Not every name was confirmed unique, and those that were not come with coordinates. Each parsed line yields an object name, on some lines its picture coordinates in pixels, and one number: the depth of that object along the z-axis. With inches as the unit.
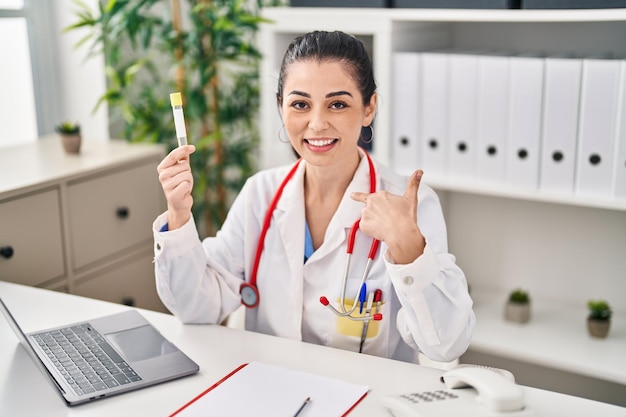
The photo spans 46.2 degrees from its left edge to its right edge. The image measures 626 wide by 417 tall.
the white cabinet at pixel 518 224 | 80.4
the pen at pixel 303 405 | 44.9
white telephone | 43.3
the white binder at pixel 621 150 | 72.3
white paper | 45.4
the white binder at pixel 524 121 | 77.0
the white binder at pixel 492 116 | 78.8
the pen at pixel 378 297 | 58.2
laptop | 49.3
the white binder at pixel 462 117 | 80.7
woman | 53.5
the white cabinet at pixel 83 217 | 76.4
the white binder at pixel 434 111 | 82.3
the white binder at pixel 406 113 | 83.8
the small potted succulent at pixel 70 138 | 90.1
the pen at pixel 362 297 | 58.1
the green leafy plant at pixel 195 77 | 95.7
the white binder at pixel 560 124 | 75.2
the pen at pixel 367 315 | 57.7
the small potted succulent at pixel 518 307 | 85.7
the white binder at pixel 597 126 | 73.0
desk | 46.4
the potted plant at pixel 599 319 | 80.9
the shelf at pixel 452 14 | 71.4
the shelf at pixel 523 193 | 75.7
